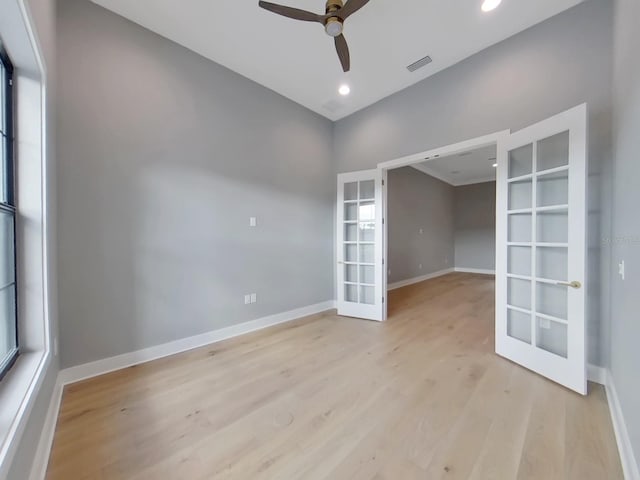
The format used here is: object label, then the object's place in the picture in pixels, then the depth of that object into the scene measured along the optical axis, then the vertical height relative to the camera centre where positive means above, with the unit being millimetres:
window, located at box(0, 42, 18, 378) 1361 +52
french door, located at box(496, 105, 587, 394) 1932 -117
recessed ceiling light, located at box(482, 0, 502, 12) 2139 +1997
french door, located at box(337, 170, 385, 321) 3666 -145
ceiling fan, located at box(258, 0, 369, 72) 1831 +1683
